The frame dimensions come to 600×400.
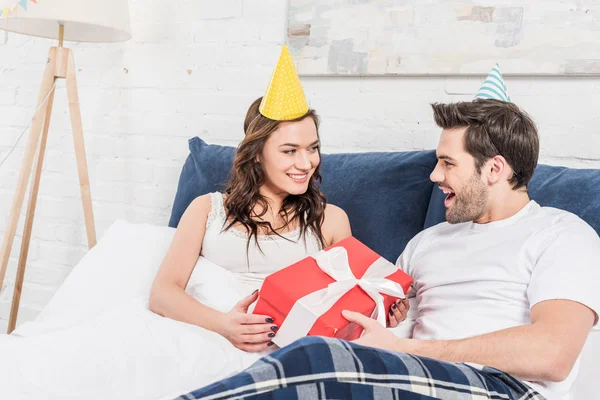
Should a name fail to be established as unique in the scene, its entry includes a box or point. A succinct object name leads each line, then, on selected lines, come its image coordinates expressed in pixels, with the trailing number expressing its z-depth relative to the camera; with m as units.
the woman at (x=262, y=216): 1.64
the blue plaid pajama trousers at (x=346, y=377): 0.85
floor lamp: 2.02
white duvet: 1.11
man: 0.91
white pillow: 1.62
